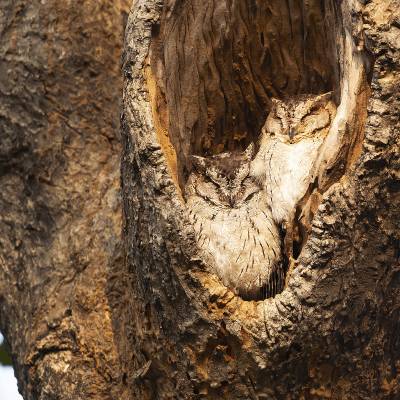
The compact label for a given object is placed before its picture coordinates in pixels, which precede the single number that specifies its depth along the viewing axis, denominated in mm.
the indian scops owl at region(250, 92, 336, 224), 6285
